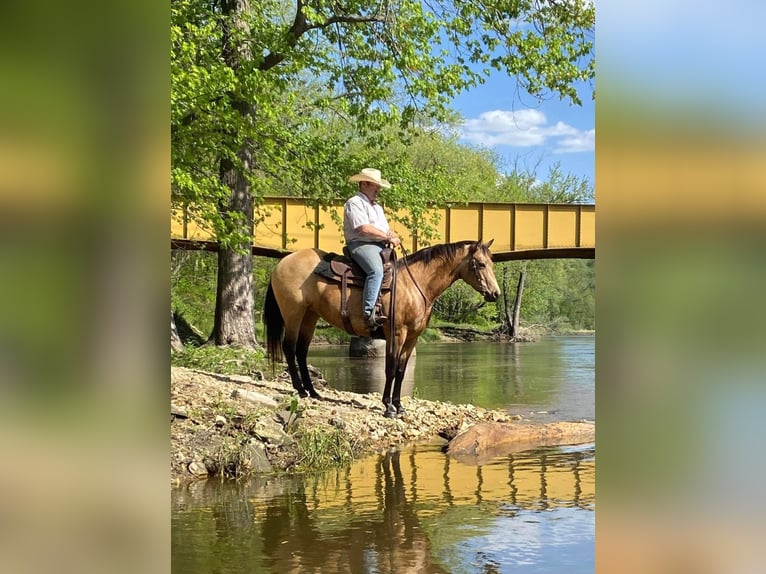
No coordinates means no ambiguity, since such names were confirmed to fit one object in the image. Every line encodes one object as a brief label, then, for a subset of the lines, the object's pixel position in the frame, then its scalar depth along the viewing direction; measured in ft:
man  25.80
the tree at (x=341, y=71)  35.14
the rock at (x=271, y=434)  22.59
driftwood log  23.52
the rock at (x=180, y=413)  23.16
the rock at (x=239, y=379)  30.39
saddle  26.73
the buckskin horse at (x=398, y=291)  26.91
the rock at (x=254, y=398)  25.41
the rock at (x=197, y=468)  20.62
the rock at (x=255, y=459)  21.09
